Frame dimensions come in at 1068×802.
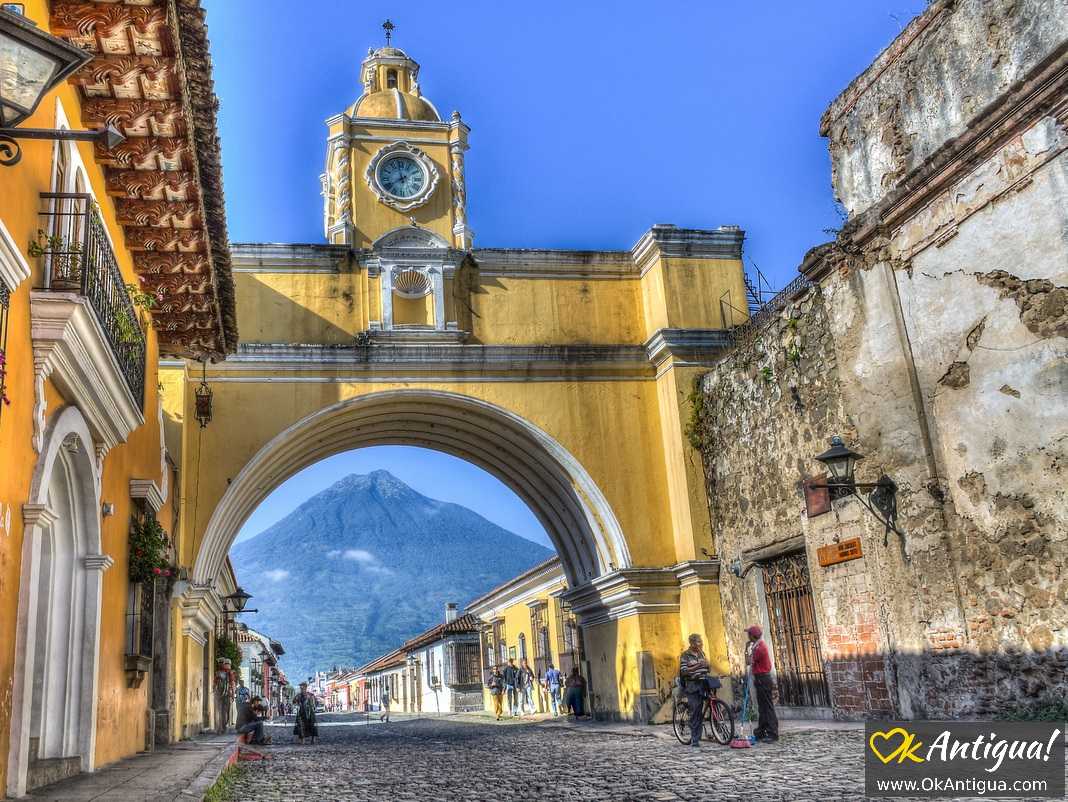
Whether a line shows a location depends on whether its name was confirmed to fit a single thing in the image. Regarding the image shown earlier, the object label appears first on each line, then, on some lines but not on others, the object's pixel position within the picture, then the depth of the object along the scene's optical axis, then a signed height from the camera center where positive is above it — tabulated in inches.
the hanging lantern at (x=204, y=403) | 581.0 +169.6
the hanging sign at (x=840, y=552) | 425.1 +43.2
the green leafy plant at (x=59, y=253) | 241.9 +110.5
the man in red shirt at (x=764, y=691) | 378.6 -11.1
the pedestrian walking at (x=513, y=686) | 993.5 -4.5
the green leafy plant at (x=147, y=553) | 376.2 +58.4
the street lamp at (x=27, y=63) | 149.7 +96.6
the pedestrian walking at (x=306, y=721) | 622.7 -13.3
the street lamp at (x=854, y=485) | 389.7 +64.1
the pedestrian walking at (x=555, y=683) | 895.1 -4.2
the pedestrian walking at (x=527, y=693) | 1040.8 -12.2
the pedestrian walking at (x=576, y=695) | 718.5 -12.8
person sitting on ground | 566.9 -8.9
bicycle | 382.9 -19.7
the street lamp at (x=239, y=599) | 832.9 +86.6
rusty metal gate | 484.1 +12.2
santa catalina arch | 598.5 +190.0
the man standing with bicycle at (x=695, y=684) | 386.9 -6.3
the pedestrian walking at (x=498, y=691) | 934.4 -7.3
